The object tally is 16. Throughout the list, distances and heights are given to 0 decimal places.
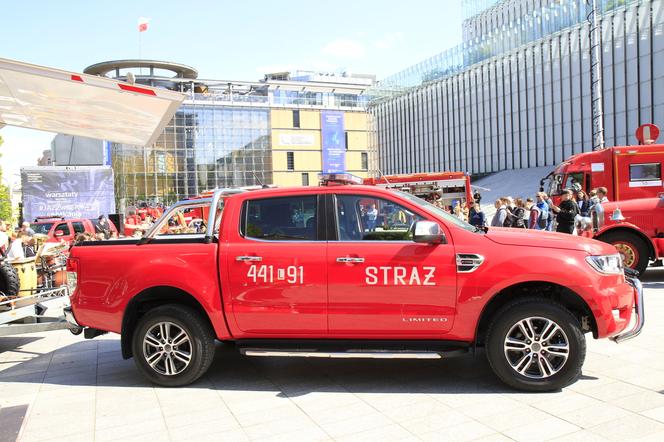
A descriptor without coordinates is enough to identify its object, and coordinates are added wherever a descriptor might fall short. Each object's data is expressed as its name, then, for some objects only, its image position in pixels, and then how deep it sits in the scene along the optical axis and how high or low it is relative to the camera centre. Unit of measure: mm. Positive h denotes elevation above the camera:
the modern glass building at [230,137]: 59000 +8161
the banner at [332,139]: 66625 +8015
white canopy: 6197 +1398
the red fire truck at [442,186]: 24312 +768
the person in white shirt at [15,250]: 8750 -567
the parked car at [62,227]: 17658 -454
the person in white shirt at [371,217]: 5043 -105
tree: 32628 +693
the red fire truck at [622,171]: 14008 +749
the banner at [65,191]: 22531 +894
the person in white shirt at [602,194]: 12102 +112
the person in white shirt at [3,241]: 10133 -480
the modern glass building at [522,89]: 43688 +11281
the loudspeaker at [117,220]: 22597 -337
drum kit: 11297 -1029
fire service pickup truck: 4641 -714
